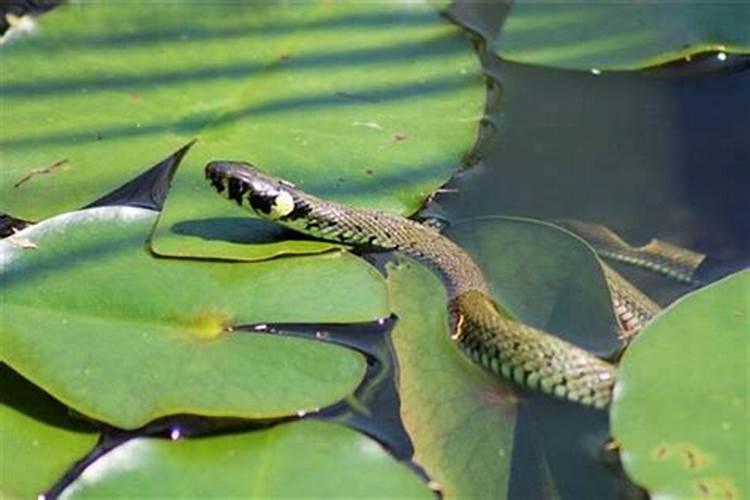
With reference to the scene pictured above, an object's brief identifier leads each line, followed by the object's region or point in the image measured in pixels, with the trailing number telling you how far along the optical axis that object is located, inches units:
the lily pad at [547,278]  190.4
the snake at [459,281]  184.4
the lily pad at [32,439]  167.8
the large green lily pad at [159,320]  173.1
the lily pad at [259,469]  161.6
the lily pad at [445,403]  166.8
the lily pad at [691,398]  152.8
